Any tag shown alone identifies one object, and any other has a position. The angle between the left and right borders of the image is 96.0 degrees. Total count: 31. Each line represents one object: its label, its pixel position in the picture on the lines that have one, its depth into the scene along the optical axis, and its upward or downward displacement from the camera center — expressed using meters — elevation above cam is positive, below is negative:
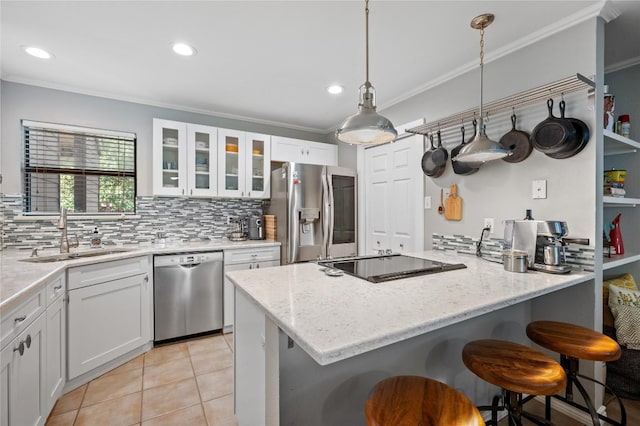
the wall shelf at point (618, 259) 1.76 -0.30
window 2.59 +0.40
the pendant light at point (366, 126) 1.32 +0.40
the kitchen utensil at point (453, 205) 2.36 +0.07
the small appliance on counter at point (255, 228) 3.45 -0.19
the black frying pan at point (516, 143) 1.92 +0.48
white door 2.75 +0.17
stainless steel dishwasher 2.64 -0.78
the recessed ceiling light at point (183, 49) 2.02 +1.17
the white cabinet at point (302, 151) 3.54 +0.79
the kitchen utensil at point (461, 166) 2.22 +0.37
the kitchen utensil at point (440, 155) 2.43 +0.49
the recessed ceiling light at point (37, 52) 2.05 +1.16
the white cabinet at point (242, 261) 2.93 -0.52
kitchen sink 2.17 -0.36
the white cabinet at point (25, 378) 1.21 -0.79
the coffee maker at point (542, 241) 1.64 -0.17
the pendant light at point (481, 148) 1.63 +0.38
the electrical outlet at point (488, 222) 2.14 -0.07
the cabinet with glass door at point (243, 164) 3.21 +0.56
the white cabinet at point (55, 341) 1.68 -0.82
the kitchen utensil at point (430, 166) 2.48 +0.42
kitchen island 0.90 -0.37
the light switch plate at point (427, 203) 2.63 +0.09
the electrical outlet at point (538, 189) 1.85 +0.16
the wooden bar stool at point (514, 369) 1.08 -0.63
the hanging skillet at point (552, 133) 1.69 +0.49
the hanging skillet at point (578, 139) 1.67 +0.44
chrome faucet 2.36 -0.17
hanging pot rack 1.58 +0.72
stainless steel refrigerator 3.14 +0.02
